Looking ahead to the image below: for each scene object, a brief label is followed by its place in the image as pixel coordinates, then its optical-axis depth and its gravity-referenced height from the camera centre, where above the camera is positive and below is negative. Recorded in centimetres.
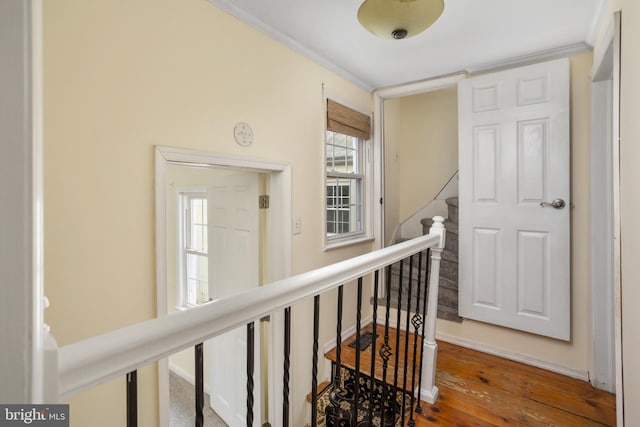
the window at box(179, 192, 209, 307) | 332 -41
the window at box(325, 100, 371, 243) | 279 +36
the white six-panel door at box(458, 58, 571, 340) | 222 +11
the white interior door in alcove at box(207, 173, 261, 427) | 226 -44
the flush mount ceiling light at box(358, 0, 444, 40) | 140 +96
